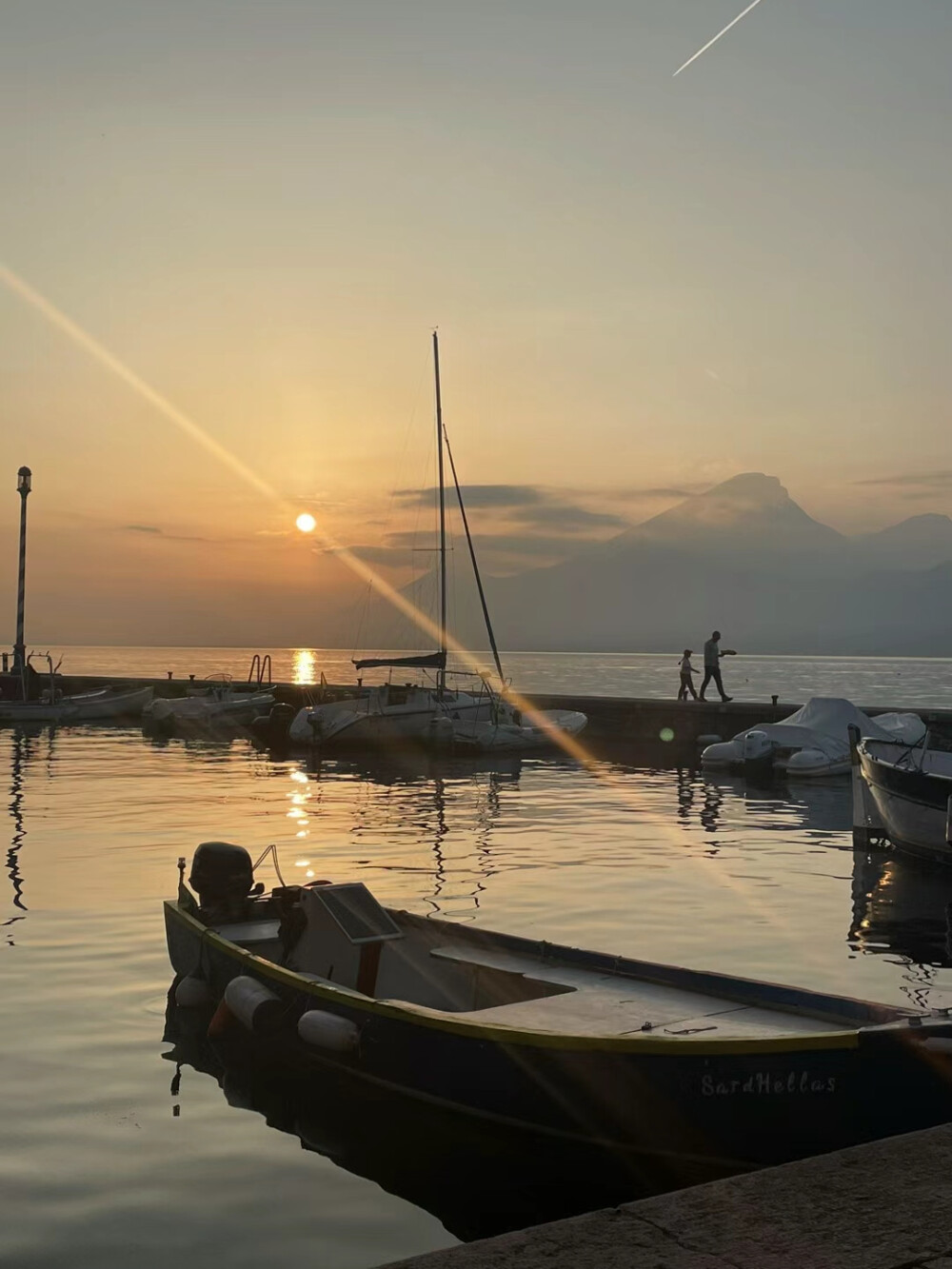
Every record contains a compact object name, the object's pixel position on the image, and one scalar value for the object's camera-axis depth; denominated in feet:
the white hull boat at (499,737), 158.02
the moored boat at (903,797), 74.79
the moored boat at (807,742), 130.11
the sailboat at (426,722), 158.51
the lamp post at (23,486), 207.10
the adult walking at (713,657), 162.20
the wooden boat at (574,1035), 27.73
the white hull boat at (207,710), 188.55
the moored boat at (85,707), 198.59
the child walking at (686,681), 178.97
